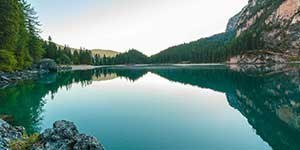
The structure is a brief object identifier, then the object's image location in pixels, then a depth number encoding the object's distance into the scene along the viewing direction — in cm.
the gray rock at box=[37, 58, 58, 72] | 8651
